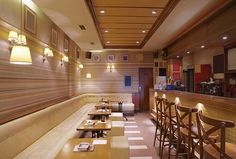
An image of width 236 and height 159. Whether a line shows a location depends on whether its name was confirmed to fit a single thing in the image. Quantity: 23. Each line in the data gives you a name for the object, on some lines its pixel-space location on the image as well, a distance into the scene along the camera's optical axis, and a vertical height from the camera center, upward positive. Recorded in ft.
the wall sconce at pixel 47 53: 10.83 +2.00
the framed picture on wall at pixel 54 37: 12.41 +3.78
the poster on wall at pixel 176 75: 21.47 +0.69
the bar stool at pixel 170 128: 7.98 -3.17
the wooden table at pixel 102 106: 16.41 -3.07
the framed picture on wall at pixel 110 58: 24.71 +3.67
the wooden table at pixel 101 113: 12.71 -3.04
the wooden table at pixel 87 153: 5.09 -2.75
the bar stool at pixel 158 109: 10.54 -2.27
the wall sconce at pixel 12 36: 7.26 +2.16
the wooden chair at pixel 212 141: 4.40 -2.10
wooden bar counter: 6.40 -1.41
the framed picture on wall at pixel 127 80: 24.66 -0.19
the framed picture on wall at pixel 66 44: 15.84 +3.90
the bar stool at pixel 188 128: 6.58 -2.61
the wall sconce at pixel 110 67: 24.64 +2.11
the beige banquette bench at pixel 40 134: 6.26 -3.20
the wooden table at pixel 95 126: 8.76 -2.98
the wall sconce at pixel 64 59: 14.79 +2.08
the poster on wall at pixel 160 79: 22.99 +0.09
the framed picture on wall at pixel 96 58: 24.66 +3.65
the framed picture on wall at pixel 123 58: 24.73 +3.68
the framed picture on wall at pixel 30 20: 8.79 +3.76
